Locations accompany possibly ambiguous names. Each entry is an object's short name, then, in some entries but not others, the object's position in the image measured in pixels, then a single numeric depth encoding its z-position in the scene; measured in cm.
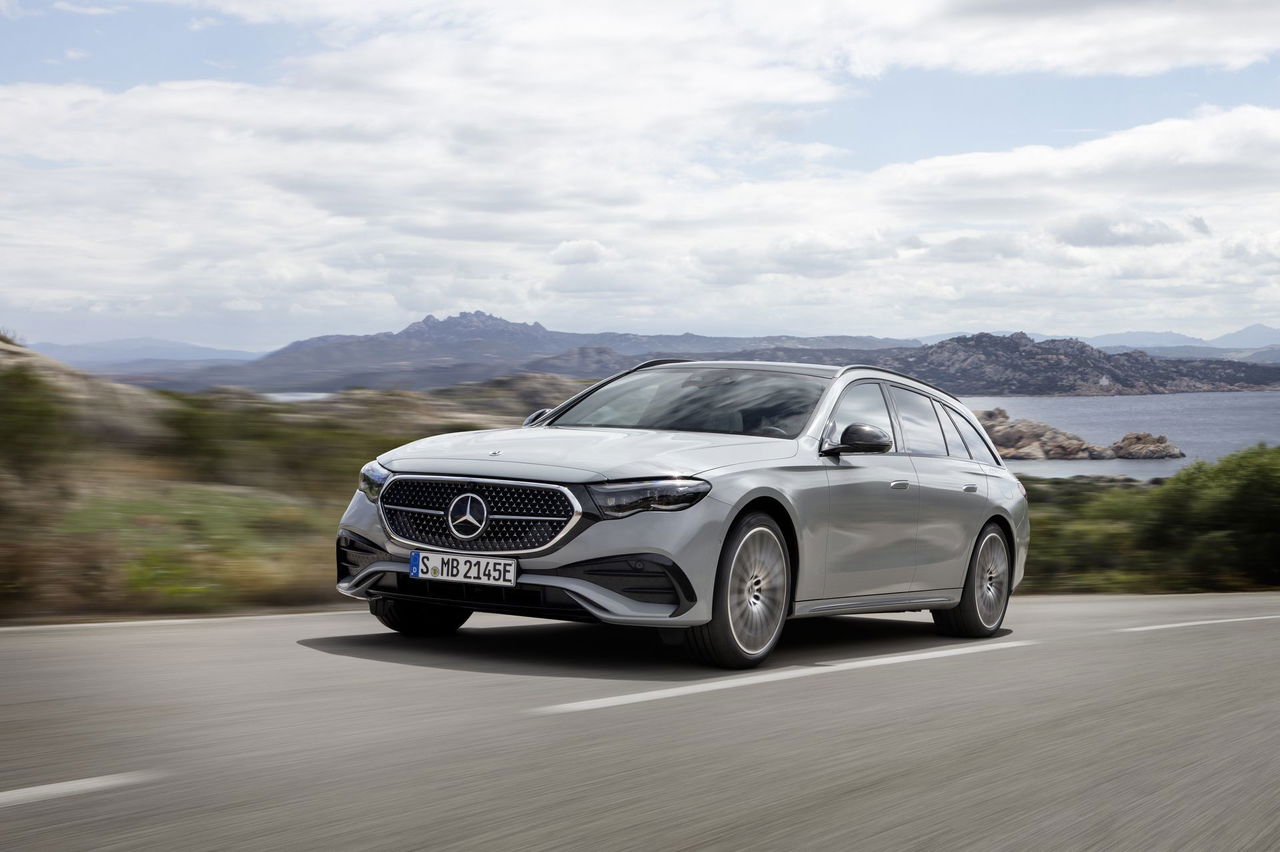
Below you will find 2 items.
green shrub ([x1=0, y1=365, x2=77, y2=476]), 984
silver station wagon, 670
